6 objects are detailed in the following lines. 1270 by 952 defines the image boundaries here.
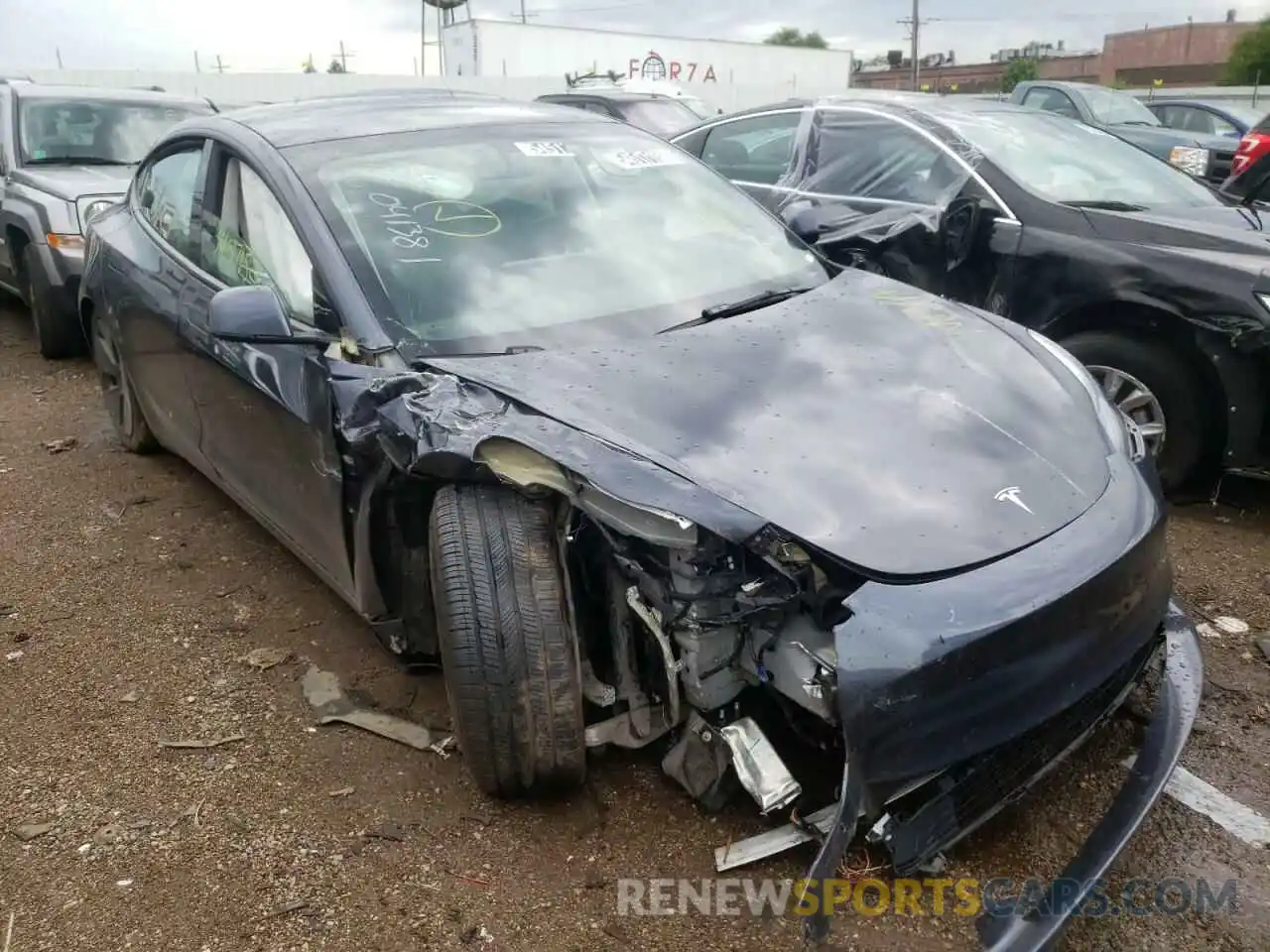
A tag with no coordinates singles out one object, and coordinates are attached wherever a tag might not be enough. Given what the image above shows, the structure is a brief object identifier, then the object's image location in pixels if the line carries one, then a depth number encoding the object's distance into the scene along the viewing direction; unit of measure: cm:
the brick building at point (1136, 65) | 5700
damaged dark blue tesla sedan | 202
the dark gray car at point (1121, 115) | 1148
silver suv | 639
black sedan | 392
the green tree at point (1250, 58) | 4622
